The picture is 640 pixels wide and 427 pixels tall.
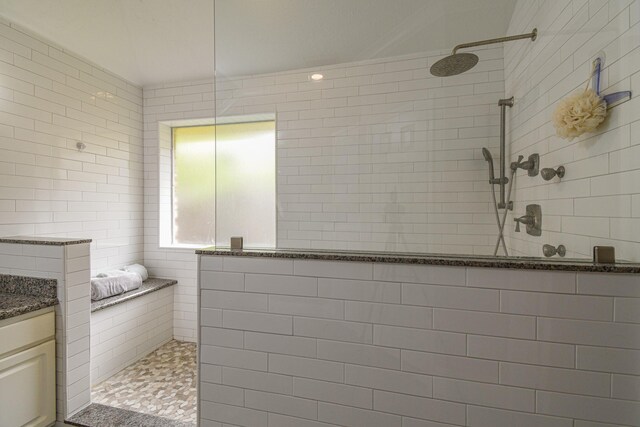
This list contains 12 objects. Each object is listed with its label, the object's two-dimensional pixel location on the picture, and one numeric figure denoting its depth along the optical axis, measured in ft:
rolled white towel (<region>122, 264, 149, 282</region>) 8.47
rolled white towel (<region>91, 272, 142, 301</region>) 7.09
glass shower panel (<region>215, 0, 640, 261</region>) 3.56
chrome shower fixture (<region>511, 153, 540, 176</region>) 4.56
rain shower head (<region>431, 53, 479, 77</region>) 5.23
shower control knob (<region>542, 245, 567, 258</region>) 3.64
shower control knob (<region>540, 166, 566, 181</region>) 3.92
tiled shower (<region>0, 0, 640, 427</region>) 3.06
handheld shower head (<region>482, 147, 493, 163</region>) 5.13
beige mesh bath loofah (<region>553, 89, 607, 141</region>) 3.15
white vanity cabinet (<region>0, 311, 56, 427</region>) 4.42
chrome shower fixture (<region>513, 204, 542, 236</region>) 4.39
